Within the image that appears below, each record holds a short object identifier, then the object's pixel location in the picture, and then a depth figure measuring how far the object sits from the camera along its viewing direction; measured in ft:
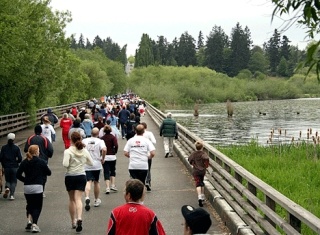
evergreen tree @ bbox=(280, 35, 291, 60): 646.98
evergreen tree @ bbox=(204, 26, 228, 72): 612.66
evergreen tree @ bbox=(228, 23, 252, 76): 608.19
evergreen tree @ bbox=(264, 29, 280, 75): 648.38
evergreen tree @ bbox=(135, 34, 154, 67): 601.87
